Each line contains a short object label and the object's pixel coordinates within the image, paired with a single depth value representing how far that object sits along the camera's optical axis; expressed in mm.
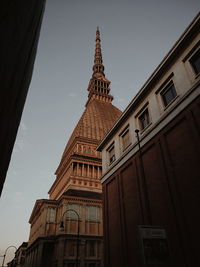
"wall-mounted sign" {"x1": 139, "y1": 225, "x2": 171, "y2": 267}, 7266
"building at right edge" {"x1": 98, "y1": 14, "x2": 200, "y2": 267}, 9508
